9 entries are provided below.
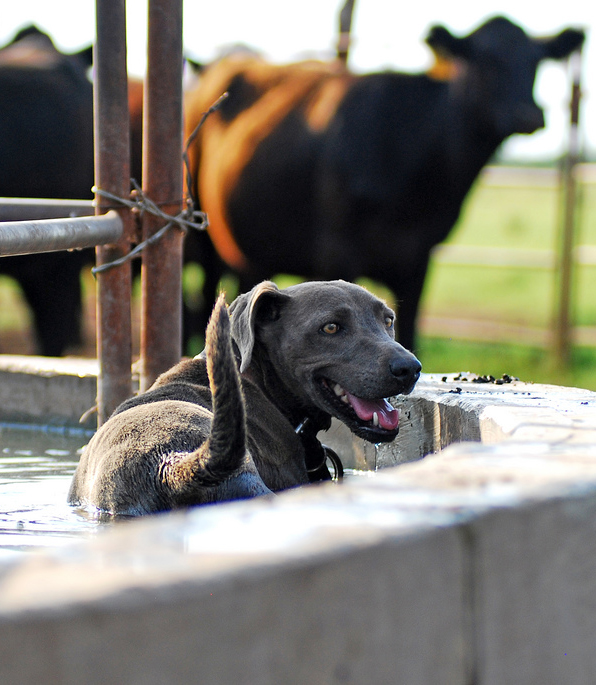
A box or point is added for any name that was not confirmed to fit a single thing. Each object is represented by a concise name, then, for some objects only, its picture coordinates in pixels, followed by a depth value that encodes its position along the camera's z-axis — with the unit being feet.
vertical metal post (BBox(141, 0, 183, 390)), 22.75
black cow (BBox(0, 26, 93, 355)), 43.65
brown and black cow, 42.44
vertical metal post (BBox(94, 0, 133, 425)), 22.19
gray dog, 15.94
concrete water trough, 6.40
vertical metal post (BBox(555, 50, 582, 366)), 56.76
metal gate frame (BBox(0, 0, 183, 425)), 22.27
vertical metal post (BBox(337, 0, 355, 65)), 65.87
